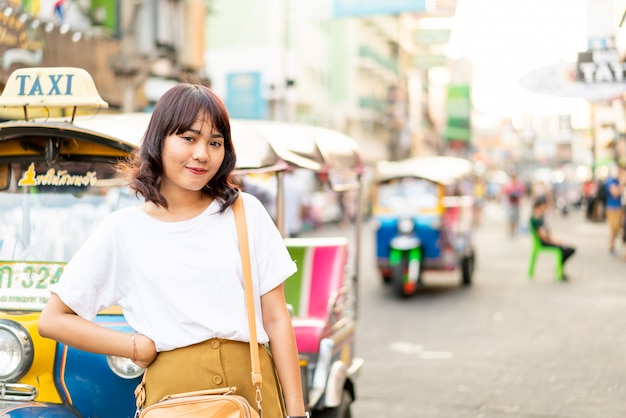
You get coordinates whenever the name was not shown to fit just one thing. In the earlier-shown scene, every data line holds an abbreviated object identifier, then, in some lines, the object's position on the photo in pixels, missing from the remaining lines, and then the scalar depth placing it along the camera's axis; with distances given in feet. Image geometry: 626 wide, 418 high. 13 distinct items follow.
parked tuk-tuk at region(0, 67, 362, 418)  11.36
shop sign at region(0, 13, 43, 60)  50.72
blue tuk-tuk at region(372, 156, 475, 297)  44.76
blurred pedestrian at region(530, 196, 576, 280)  51.57
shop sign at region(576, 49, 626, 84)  25.02
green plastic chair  50.88
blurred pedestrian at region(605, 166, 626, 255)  65.41
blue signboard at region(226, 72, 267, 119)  95.20
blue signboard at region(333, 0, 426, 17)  53.62
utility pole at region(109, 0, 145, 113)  69.74
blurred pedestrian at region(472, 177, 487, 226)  112.59
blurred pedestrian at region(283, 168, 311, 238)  28.78
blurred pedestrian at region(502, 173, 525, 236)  88.22
